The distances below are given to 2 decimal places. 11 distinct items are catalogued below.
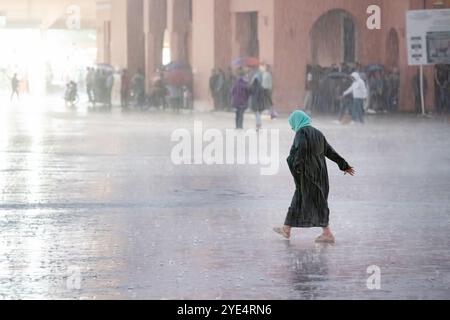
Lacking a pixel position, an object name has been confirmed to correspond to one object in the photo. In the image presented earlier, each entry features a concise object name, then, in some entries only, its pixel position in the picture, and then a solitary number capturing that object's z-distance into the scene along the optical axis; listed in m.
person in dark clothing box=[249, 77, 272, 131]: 36.06
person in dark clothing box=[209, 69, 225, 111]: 50.03
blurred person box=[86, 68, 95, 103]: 60.88
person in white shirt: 39.09
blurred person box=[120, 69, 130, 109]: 58.53
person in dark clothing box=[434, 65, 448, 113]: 47.06
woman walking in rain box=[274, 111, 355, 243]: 13.71
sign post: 42.25
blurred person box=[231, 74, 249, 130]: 35.78
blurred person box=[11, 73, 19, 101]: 65.22
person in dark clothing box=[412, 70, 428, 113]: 46.94
